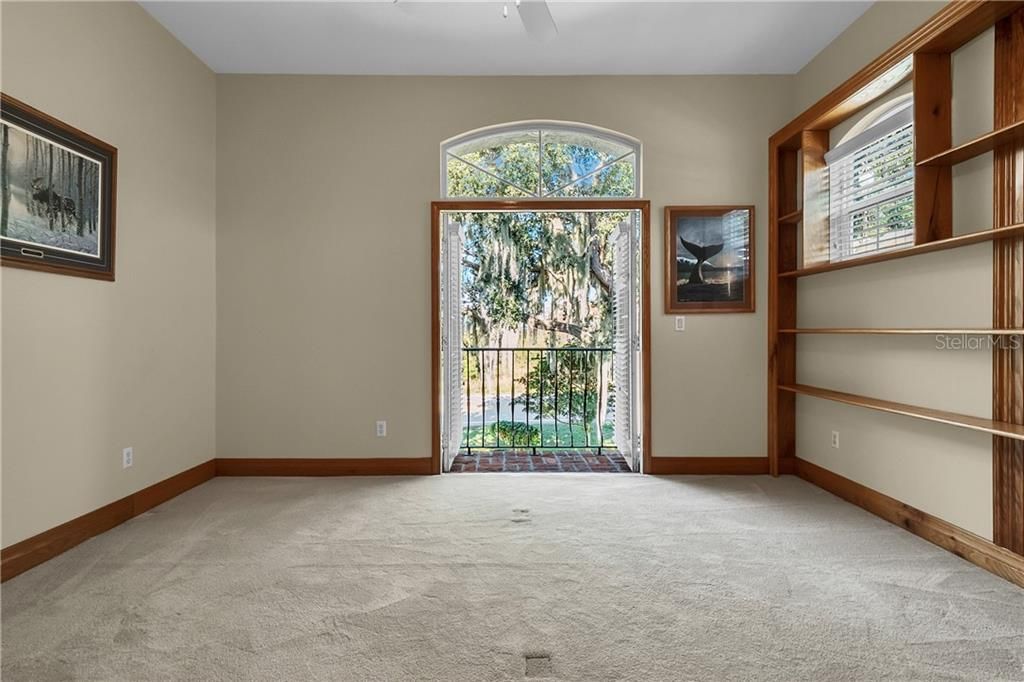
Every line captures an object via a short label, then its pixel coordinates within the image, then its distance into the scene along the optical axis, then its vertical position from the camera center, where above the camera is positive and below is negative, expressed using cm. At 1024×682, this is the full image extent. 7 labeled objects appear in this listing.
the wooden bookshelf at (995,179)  213 +73
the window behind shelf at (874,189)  271 +86
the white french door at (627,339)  393 +2
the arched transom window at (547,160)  387 +140
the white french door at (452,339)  392 +2
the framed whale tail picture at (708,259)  379 +61
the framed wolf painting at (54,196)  221 +71
